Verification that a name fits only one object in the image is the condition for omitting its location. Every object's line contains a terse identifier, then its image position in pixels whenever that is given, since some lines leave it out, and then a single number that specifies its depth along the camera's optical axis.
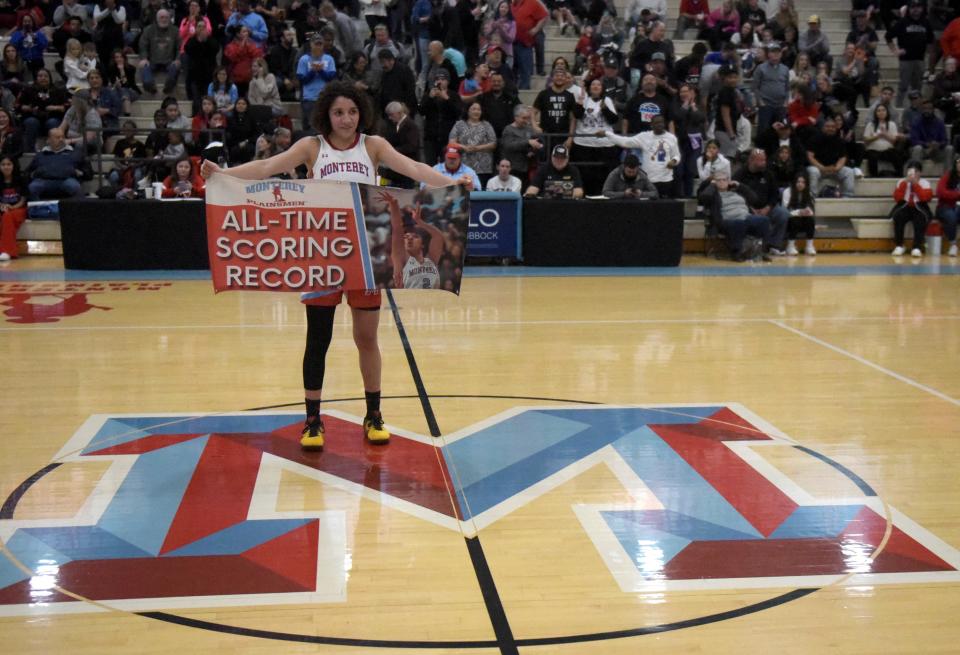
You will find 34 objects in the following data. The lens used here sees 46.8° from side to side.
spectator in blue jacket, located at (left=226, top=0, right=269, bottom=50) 17.33
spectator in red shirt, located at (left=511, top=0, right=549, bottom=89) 17.78
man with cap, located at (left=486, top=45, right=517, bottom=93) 16.45
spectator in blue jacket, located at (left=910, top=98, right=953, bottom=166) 17.81
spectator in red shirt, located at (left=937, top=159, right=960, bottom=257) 16.22
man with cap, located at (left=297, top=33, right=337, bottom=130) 16.55
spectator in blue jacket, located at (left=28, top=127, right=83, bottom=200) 15.77
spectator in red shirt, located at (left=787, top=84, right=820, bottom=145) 17.30
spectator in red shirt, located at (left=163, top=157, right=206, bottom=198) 14.67
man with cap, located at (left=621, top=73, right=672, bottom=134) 15.99
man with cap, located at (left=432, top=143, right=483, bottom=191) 13.99
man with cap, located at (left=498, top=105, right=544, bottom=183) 15.47
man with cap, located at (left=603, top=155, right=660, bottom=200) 14.86
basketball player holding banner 5.96
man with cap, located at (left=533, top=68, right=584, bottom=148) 15.95
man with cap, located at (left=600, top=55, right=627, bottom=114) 16.69
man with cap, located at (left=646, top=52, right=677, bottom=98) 16.47
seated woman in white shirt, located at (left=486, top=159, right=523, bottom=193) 14.76
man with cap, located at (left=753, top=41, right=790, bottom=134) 17.50
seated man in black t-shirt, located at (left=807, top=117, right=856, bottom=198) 17.22
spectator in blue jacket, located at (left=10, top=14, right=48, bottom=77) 17.55
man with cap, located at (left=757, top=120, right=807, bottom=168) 16.59
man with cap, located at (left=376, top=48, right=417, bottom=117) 16.16
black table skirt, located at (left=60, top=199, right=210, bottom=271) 13.99
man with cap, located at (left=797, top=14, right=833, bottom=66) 18.62
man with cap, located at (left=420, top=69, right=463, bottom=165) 15.95
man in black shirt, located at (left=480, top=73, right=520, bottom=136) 15.98
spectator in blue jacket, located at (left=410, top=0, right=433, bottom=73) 17.70
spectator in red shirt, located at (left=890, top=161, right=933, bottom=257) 16.19
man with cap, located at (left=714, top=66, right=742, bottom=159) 16.53
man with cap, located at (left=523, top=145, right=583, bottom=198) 14.79
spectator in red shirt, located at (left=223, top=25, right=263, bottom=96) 17.05
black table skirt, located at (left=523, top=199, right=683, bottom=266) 14.49
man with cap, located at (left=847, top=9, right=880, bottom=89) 18.97
